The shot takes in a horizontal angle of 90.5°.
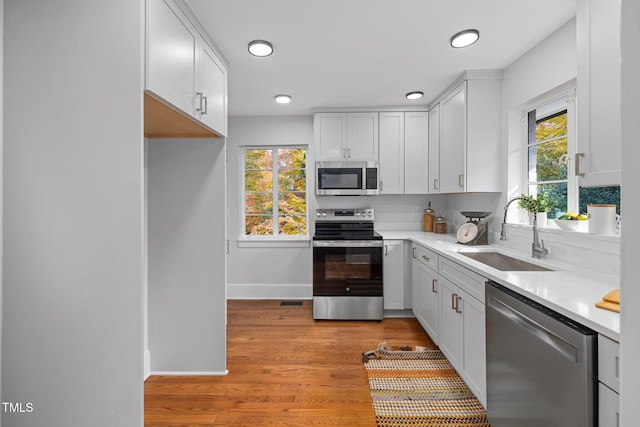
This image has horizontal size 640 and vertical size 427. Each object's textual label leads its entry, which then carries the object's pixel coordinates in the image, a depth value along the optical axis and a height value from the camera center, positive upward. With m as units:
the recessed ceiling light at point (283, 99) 3.27 +1.19
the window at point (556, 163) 2.02 +0.36
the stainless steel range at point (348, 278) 3.31 -0.69
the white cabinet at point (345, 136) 3.66 +0.88
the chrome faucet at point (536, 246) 2.07 -0.23
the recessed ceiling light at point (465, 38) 2.06 +1.16
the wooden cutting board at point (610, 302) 1.12 -0.33
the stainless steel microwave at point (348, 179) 3.65 +0.38
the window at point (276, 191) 4.10 +0.27
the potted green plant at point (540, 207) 2.21 +0.03
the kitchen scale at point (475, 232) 2.78 -0.18
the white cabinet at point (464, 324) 1.83 -0.73
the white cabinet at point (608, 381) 0.97 -0.53
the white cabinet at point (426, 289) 2.63 -0.71
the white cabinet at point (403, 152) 3.67 +0.70
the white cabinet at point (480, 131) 2.74 +0.71
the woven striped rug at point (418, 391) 1.82 -1.17
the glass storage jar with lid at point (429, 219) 3.82 -0.08
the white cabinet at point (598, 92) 1.31 +0.53
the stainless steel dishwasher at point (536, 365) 1.06 -0.61
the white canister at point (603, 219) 1.66 -0.04
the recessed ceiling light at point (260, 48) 2.17 +1.16
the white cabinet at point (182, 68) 1.39 +0.77
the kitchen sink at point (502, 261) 2.11 -0.36
